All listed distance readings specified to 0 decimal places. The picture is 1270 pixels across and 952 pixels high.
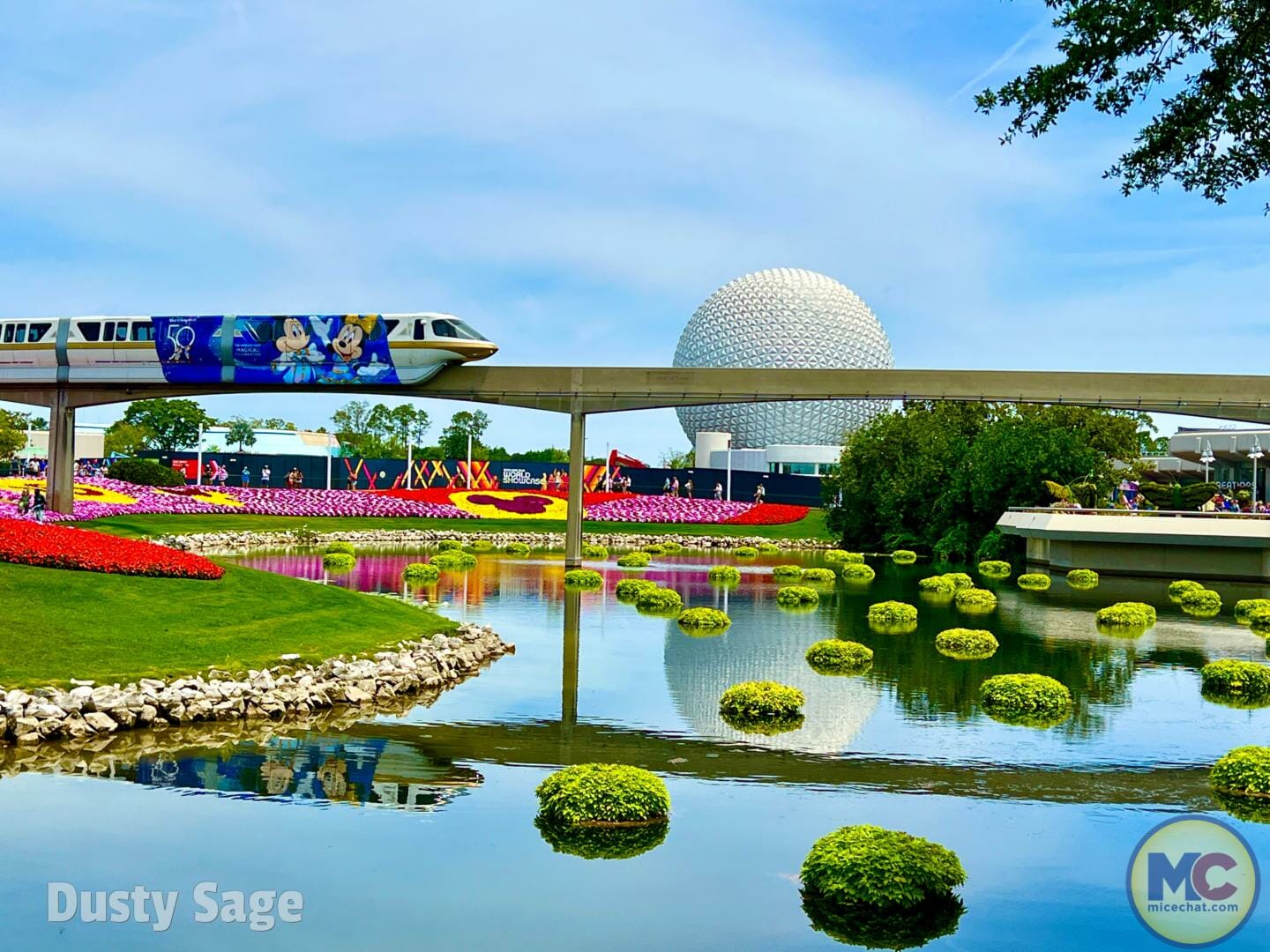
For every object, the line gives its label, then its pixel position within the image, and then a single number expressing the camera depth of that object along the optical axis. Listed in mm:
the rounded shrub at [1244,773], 12867
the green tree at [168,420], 101688
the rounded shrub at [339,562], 38562
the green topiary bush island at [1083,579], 40781
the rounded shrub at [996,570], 46562
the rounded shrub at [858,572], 42531
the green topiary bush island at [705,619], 26422
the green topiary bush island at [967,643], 23578
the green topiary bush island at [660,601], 30078
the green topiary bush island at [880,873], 9609
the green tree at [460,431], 116062
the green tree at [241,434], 105000
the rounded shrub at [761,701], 16875
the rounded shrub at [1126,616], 28844
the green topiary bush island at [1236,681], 19584
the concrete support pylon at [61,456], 46719
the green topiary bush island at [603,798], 11539
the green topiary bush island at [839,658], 21273
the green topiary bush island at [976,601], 32262
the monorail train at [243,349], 42219
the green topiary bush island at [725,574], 39562
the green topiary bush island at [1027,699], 17312
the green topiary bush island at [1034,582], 39906
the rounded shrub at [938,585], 37469
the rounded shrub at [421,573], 35344
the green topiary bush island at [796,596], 32375
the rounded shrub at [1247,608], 30928
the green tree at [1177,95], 9984
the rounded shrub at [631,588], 32250
